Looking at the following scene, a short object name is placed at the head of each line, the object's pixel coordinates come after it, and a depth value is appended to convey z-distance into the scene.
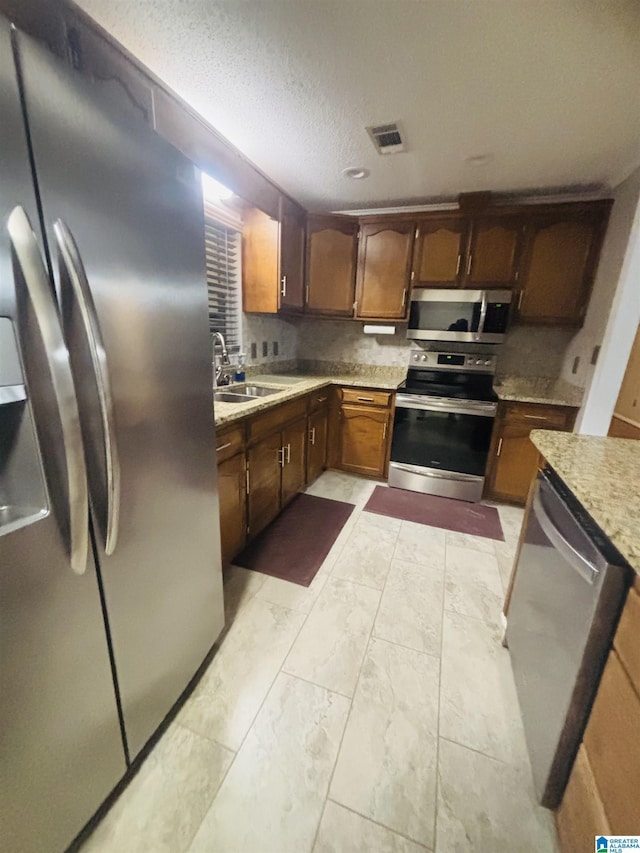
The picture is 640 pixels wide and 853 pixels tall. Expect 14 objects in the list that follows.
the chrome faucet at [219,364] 2.35
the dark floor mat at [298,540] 1.96
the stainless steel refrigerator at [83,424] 0.62
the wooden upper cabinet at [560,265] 2.41
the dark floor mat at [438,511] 2.46
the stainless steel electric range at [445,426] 2.66
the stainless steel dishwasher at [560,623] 0.78
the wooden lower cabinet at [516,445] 2.48
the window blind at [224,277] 2.41
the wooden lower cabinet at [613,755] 0.64
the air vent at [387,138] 1.78
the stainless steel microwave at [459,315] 2.62
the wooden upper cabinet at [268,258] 2.60
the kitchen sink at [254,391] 2.56
